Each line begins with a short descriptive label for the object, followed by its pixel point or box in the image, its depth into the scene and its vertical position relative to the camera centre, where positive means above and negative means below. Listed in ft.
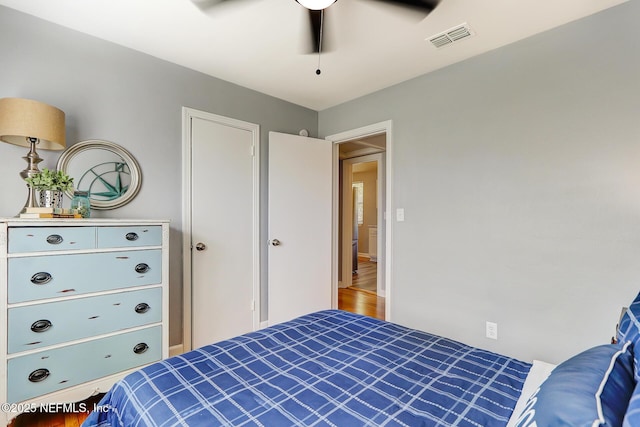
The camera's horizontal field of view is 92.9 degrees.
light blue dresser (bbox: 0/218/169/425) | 5.13 -1.72
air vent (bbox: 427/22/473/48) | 6.71 +4.15
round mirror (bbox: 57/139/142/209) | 6.87 +1.05
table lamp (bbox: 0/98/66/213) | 5.48 +1.64
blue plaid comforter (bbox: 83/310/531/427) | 3.01 -1.98
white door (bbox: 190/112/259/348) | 8.76 -0.36
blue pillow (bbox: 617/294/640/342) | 2.87 -1.08
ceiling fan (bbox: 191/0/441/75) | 4.91 +3.68
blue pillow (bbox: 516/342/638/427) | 1.98 -1.28
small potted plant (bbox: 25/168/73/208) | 5.80 +0.58
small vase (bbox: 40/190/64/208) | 5.91 +0.32
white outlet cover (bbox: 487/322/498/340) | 7.48 -2.82
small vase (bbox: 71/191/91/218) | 6.35 +0.26
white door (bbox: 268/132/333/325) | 10.36 -0.34
